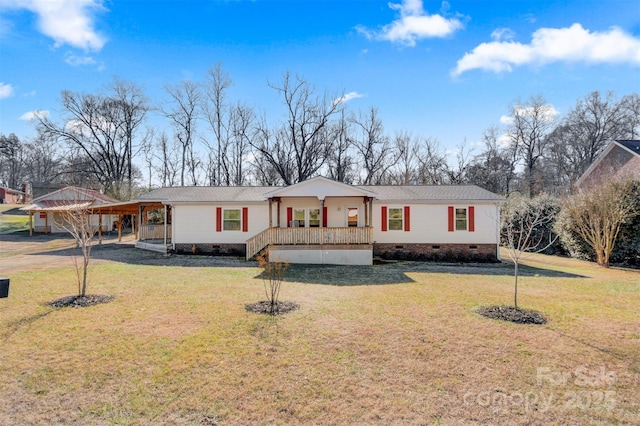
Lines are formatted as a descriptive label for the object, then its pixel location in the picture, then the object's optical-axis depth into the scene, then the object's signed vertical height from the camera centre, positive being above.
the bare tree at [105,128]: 34.47 +10.49
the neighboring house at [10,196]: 46.72 +4.18
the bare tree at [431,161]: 36.16 +6.97
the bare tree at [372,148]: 35.28 +8.33
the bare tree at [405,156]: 36.09 +7.61
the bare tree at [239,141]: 35.12 +9.27
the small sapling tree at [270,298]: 7.23 -1.98
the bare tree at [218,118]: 35.03 +11.78
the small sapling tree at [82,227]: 7.93 -0.10
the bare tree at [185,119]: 35.47 +11.85
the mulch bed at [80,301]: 7.46 -1.91
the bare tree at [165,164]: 37.97 +7.04
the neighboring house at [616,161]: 22.02 +4.54
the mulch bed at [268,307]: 7.21 -2.01
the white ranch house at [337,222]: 15.40 -0.01
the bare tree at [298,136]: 32.62 +9.27
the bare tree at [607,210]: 14.48 +0.53
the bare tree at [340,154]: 34.91 +7.57
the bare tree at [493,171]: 36.38 +5.85
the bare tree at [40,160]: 36.81 +9.04
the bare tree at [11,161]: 47.09 +9.89
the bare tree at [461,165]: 36.06 +6.49
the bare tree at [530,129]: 35.09 +10.47
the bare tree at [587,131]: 31.65 +9.42
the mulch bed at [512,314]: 6.75 -2.07
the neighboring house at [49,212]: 27.26 +0.93
